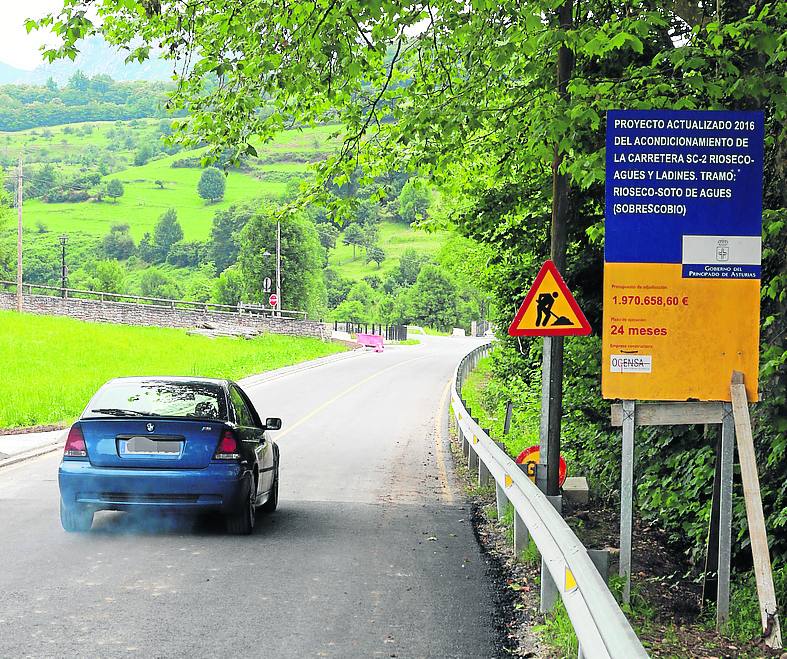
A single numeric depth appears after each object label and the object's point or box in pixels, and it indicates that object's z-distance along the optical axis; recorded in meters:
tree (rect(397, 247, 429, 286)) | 182.38
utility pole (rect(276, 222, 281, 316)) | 72.53
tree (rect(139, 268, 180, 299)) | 168.50
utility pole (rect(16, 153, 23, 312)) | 59.91
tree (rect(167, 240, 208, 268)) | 183.50
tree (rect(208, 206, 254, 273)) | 176.62
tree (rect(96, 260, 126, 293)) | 142.21
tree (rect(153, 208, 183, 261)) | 189.25
